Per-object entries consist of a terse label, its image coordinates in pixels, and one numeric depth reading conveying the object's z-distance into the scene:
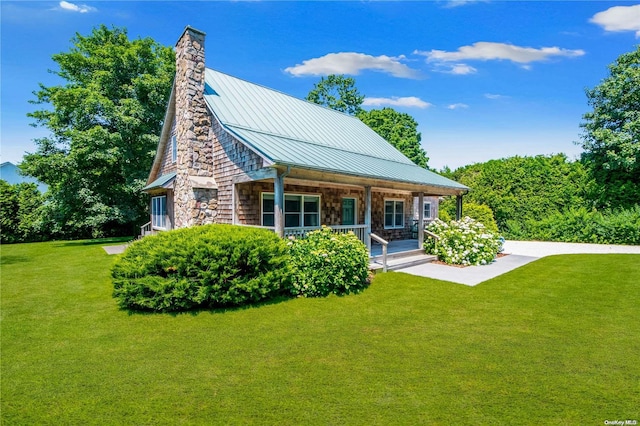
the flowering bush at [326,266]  7.27
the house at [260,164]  8.95
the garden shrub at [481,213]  18.52
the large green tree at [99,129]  18.30
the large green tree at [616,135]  16.17
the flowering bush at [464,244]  11.31
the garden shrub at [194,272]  6.06
